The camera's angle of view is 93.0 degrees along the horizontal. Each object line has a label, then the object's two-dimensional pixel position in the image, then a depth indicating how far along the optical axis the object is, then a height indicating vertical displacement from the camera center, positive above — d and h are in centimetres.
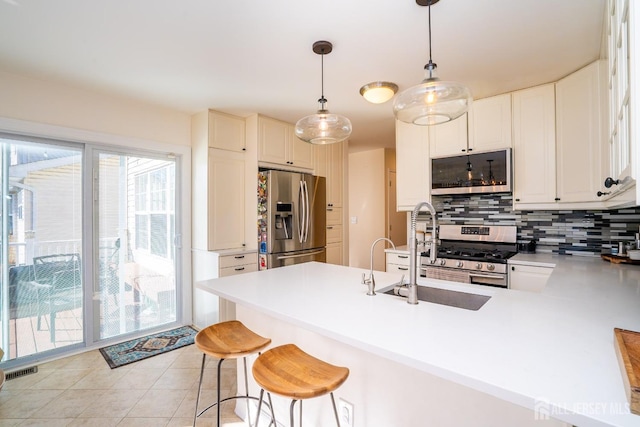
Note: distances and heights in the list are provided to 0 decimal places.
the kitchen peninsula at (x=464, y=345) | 76 -43
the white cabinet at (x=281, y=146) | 360 +85
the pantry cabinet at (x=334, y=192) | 435 +32
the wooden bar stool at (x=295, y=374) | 113 -66
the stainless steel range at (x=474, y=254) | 269 -40
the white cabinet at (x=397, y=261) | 337 -55
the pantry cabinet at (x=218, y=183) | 335 +35
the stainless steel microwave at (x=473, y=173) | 290 +40
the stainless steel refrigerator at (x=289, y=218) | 353 -7
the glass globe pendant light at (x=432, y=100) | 140 +54
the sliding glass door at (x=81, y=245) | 260 -30
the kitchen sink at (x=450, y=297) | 160 -47
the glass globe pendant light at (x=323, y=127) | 190 +54
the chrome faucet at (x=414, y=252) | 143 -19
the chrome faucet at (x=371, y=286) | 158 -38
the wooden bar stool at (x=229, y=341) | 148 -67
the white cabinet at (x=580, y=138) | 234 +61
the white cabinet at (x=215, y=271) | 323 -64
